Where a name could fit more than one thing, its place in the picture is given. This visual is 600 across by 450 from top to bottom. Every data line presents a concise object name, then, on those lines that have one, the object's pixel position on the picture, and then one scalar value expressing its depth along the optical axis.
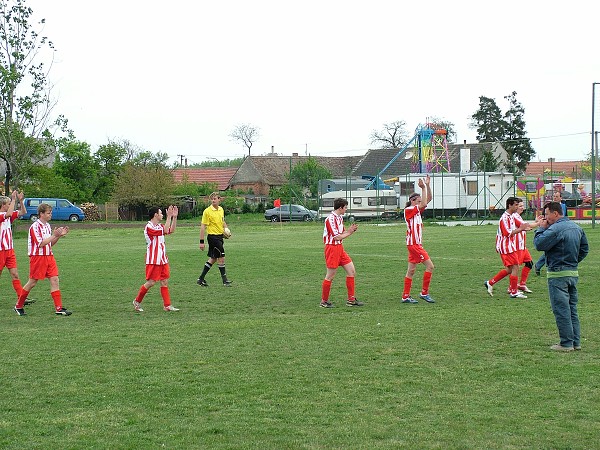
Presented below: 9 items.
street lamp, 37.15
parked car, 59.62
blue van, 59.69
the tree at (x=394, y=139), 103.25
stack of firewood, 68.06
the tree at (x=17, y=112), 44.31
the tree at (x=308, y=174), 74.19
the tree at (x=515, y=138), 89.44
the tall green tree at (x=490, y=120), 91.31
